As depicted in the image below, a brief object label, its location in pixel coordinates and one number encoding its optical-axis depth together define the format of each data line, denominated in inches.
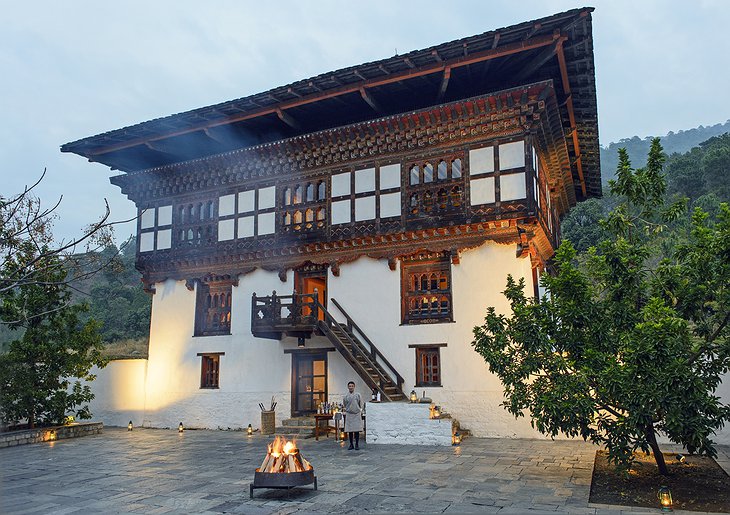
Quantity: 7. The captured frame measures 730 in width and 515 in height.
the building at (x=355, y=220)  628.4
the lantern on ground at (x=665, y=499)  302.7
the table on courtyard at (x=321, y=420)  606.5
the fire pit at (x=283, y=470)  335.6
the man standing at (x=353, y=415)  534.3
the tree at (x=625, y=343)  309.0
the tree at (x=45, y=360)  648.4
